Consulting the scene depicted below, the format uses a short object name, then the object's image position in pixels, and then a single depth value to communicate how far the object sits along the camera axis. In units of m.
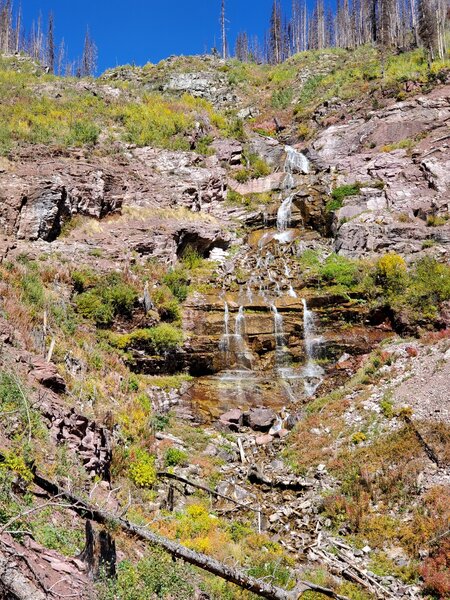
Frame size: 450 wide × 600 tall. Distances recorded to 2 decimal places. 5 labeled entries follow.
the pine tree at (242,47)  72.06
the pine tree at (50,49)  66.98
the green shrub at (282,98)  43.97
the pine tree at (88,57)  70.56
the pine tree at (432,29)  41.91
